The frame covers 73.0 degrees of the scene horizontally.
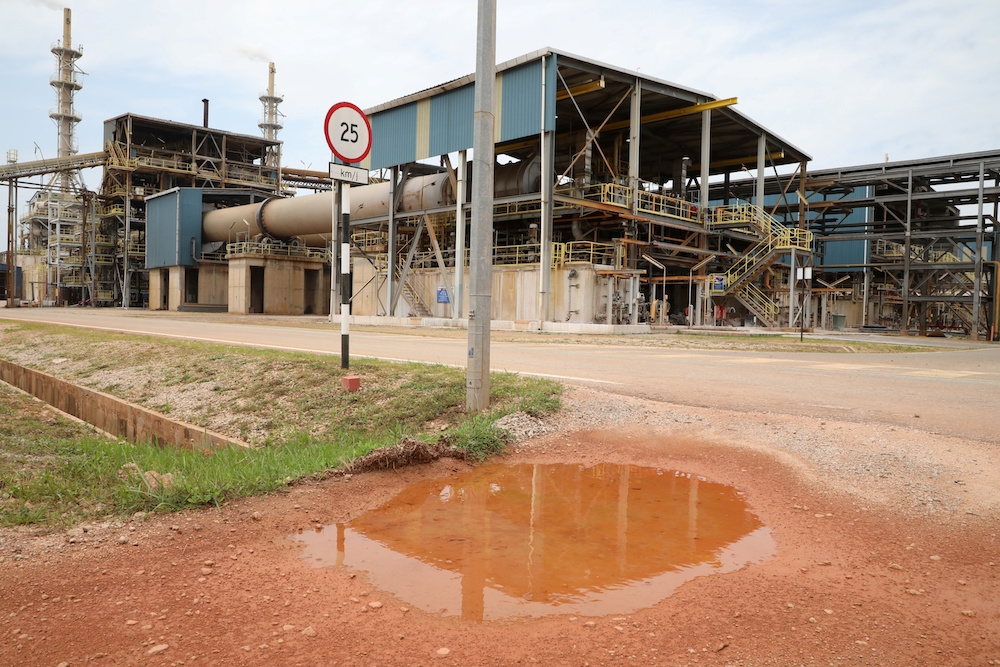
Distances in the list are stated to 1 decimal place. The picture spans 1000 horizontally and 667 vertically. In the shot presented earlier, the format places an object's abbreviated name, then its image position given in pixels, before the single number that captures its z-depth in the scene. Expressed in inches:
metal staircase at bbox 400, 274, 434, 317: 1366.9
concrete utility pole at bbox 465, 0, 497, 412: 272.7
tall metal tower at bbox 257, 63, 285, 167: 3612.2
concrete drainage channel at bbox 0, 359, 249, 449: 329.7
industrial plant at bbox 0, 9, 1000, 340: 1119.6
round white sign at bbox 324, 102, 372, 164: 346.0
